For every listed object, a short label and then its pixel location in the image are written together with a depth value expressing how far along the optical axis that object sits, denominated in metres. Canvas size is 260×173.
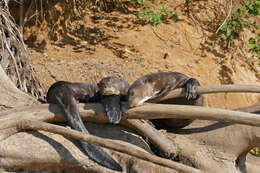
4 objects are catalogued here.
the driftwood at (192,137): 6.25
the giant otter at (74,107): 6.27
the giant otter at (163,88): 6.76
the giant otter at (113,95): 6.30
